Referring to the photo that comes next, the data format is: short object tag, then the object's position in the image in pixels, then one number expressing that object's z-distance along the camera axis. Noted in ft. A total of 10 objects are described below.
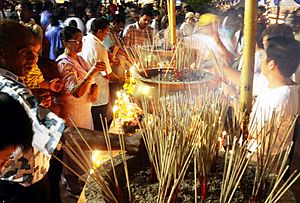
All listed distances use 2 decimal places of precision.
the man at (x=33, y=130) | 4.69
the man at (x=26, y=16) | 15.05
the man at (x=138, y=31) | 15.76
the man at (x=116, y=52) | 13.18
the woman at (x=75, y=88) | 8.67
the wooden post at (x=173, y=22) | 9.24
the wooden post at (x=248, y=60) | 4.09
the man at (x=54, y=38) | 15.00
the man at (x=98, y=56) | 10.61
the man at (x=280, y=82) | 6.60
